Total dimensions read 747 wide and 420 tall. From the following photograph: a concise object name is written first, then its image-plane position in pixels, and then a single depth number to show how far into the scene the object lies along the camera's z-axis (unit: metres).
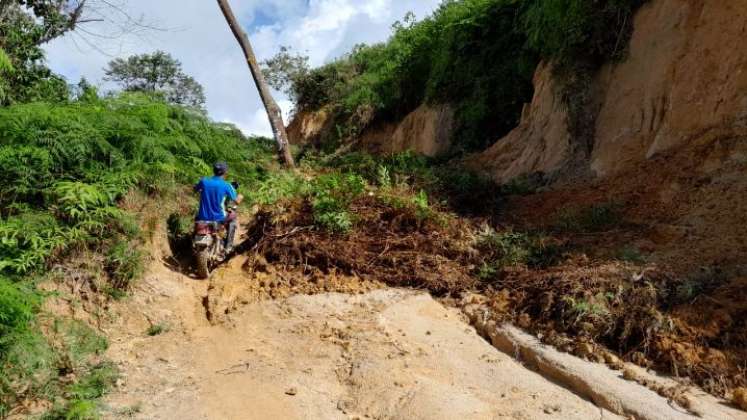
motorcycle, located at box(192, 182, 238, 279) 6.80
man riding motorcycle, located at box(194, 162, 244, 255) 6.87
